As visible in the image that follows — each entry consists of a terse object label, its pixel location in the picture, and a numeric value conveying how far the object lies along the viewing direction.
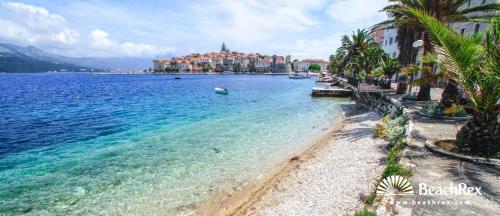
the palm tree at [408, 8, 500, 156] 8.52
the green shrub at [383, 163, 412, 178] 7.88
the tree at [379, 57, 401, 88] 32.53
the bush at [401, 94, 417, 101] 21.41
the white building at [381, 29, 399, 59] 53.69
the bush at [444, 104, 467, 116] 9.41
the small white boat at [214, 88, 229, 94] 54.08
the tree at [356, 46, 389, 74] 42.69
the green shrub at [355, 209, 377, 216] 6.03
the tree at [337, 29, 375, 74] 51.08
